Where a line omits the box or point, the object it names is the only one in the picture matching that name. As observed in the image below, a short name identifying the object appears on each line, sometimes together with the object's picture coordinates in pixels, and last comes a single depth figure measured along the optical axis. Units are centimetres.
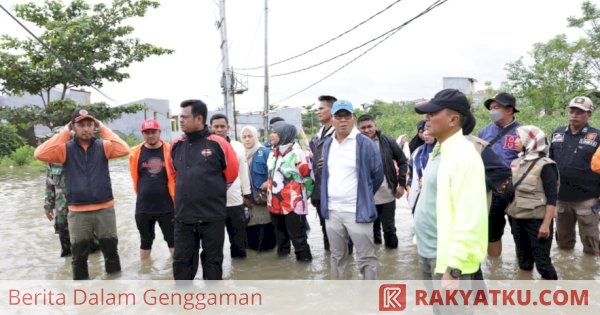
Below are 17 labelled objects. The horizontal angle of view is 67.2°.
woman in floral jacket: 521
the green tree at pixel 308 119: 6084
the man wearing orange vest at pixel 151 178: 519
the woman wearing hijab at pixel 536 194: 414
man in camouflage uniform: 561
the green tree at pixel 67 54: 1952
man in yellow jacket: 210
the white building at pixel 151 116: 4706
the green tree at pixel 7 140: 2369
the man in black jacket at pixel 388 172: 558
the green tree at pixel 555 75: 2289
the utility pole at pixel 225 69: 1580
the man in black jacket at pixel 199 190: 415
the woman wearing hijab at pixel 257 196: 571
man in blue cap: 402
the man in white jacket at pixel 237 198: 540
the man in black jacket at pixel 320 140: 490
